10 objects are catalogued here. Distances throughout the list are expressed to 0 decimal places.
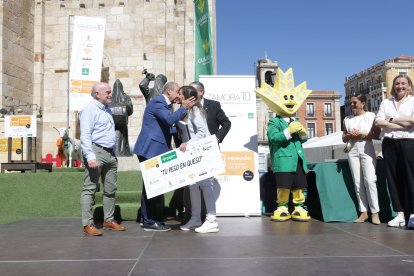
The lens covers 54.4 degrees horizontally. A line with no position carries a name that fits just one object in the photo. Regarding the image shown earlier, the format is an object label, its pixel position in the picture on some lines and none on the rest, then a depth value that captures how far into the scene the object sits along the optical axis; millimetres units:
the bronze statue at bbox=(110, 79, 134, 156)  8445
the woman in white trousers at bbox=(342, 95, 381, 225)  5285
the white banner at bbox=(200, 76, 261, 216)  6215
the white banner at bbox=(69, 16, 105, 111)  10961
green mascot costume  5523
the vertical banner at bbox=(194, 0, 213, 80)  9539
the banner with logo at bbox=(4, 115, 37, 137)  9961
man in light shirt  4516
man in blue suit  4795
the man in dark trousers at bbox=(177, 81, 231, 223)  5477
